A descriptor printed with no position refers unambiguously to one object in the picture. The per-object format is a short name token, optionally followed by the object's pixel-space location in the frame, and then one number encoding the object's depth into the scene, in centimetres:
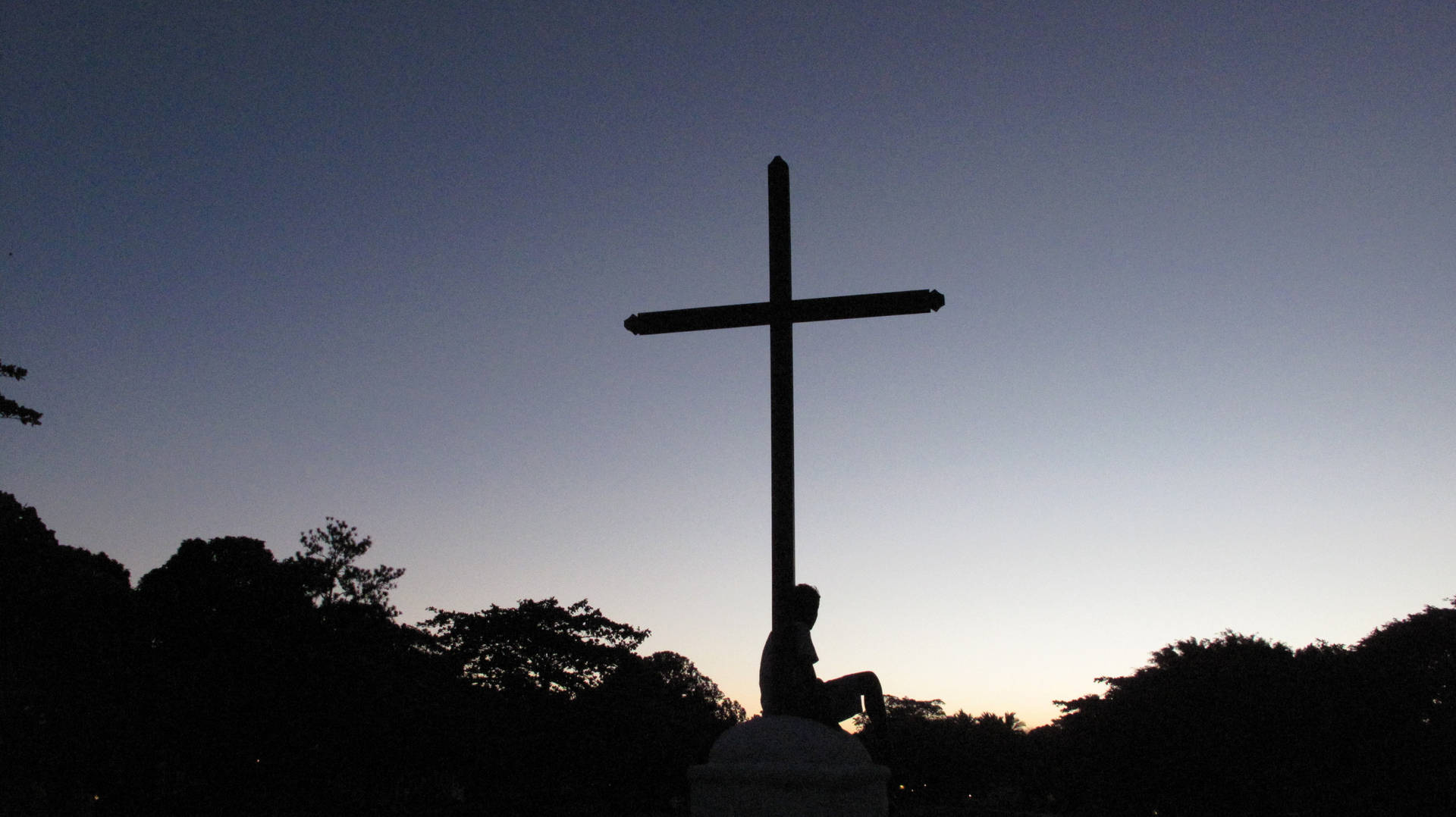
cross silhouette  598
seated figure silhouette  467
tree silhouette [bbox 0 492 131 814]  2602
